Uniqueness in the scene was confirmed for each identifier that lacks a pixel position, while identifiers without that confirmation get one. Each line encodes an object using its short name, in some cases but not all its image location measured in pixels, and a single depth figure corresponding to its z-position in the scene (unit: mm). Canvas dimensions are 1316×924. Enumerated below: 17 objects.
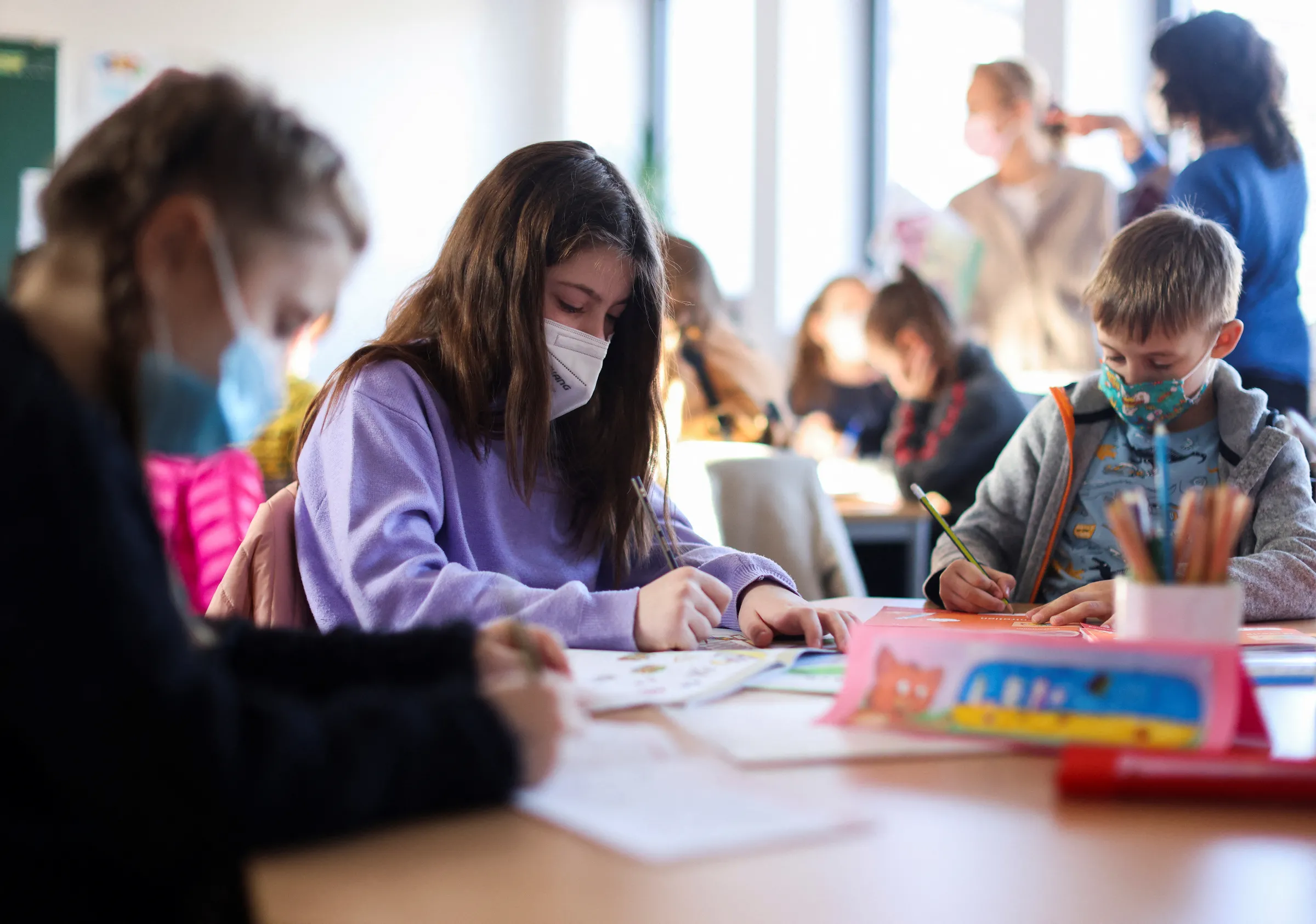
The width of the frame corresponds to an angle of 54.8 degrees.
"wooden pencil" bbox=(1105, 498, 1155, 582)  804
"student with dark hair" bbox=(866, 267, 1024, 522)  3143
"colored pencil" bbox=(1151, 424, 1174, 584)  819
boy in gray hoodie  1509
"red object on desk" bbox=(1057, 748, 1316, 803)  661
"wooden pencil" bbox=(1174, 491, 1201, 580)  828
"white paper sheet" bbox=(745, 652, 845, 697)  953
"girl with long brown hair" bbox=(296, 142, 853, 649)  1146
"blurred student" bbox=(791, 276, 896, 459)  4316
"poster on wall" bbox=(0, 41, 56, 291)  5457
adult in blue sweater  2297
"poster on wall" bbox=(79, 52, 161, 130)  5668
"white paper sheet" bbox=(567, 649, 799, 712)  889
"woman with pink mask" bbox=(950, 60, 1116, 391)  3428
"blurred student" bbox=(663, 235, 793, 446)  3438
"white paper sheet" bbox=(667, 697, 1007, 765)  744
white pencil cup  816
